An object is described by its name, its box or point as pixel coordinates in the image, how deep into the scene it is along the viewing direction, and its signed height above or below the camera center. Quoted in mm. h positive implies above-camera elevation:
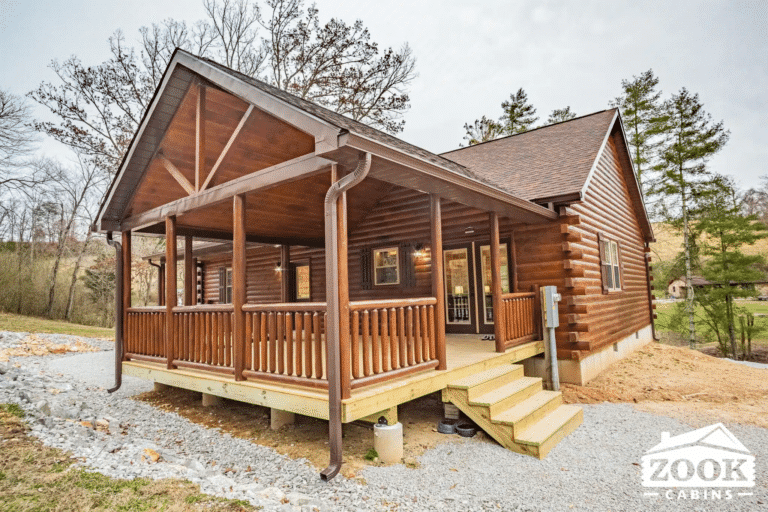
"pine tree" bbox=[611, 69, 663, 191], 16562 +6835
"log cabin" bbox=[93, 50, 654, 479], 4039 +613
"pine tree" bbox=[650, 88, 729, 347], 14875 +4435
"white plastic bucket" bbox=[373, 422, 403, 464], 3939 -1517
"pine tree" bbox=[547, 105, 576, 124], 23939 +10014
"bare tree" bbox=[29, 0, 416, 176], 14445 +8565
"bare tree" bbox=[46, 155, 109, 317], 19812 +5315
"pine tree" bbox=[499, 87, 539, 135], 23969 +10025
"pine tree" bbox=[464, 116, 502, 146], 23969 +9256
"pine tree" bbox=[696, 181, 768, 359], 14039 +626
